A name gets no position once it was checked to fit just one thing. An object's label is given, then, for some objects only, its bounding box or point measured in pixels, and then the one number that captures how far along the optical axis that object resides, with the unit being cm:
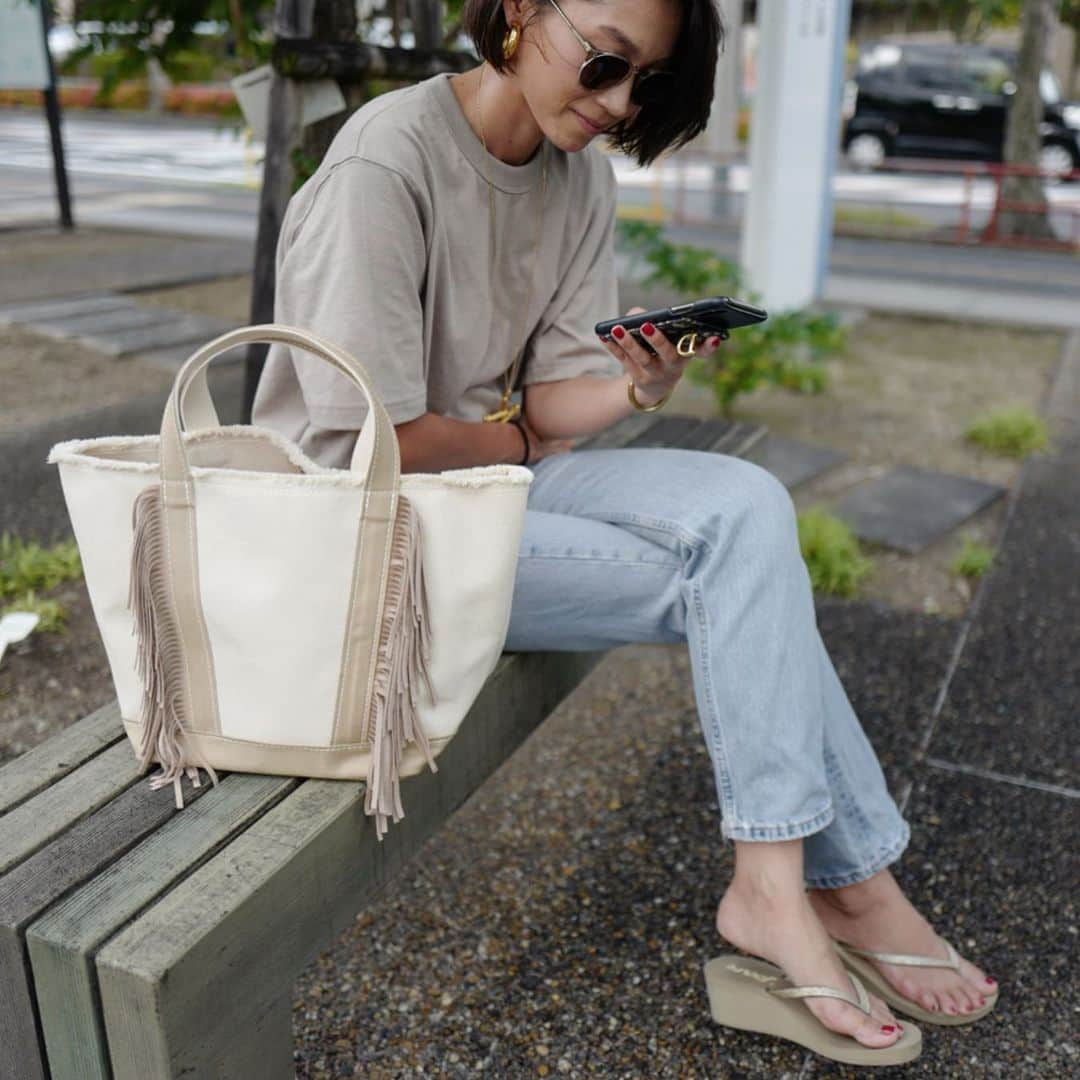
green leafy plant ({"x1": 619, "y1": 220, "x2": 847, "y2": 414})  463
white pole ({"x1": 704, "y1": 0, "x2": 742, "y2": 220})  1159
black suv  1614
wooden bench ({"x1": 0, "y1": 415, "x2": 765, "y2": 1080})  119
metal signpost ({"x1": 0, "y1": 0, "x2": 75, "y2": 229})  880
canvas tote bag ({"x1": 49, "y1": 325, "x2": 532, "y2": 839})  133
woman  167
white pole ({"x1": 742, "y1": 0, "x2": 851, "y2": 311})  566
